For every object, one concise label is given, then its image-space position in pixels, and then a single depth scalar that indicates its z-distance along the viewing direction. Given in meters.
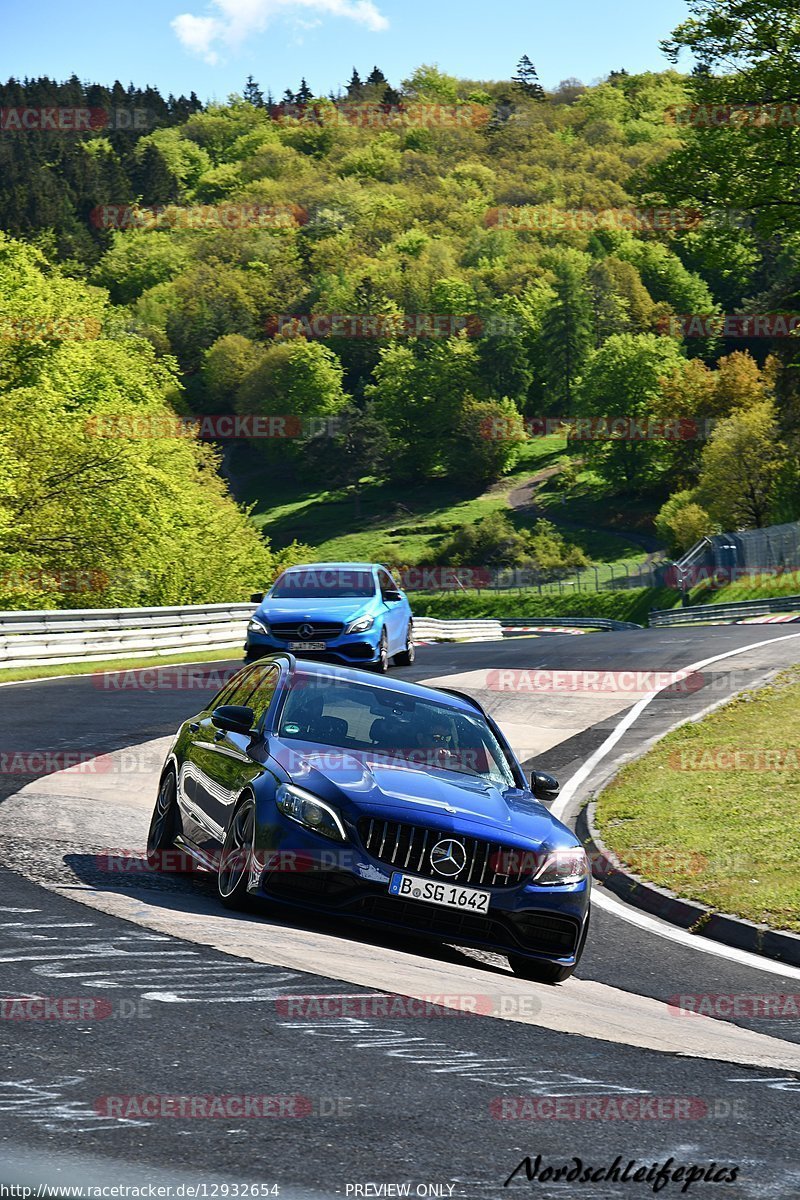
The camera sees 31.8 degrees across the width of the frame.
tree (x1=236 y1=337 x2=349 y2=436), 156.12
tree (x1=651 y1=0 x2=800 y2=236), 32.84
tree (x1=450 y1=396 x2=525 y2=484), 138.00
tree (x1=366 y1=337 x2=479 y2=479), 144.00
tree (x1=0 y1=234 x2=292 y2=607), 43.03
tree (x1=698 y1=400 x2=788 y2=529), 79.56
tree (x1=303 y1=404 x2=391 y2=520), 138.50
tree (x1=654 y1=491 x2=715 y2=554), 85.81
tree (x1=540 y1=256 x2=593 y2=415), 159.25
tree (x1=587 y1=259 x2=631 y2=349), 171.50
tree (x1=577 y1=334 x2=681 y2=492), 120.06
